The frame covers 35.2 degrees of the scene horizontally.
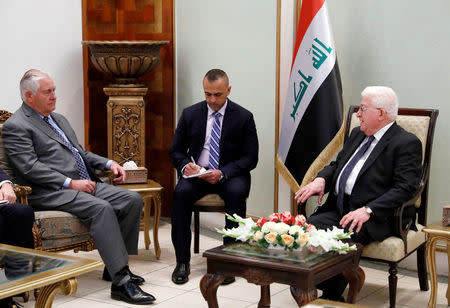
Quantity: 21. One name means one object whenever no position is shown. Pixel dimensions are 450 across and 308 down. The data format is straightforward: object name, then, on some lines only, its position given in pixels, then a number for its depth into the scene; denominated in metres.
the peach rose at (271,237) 3.36
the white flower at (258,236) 3.40
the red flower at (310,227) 3.44
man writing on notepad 4.77
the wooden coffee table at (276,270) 3.19
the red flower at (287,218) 3.47
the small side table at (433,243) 3.87
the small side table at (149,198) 5.09
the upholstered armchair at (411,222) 3.98
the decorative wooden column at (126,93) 5.82
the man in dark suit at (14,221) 4.06
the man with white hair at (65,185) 4.36
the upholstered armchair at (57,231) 4.26
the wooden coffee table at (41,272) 2.86
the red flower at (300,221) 3.46
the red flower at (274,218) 3.46
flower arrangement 3.36
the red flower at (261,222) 3.46
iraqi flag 4.90
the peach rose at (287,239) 3.33
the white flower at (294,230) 3.35
